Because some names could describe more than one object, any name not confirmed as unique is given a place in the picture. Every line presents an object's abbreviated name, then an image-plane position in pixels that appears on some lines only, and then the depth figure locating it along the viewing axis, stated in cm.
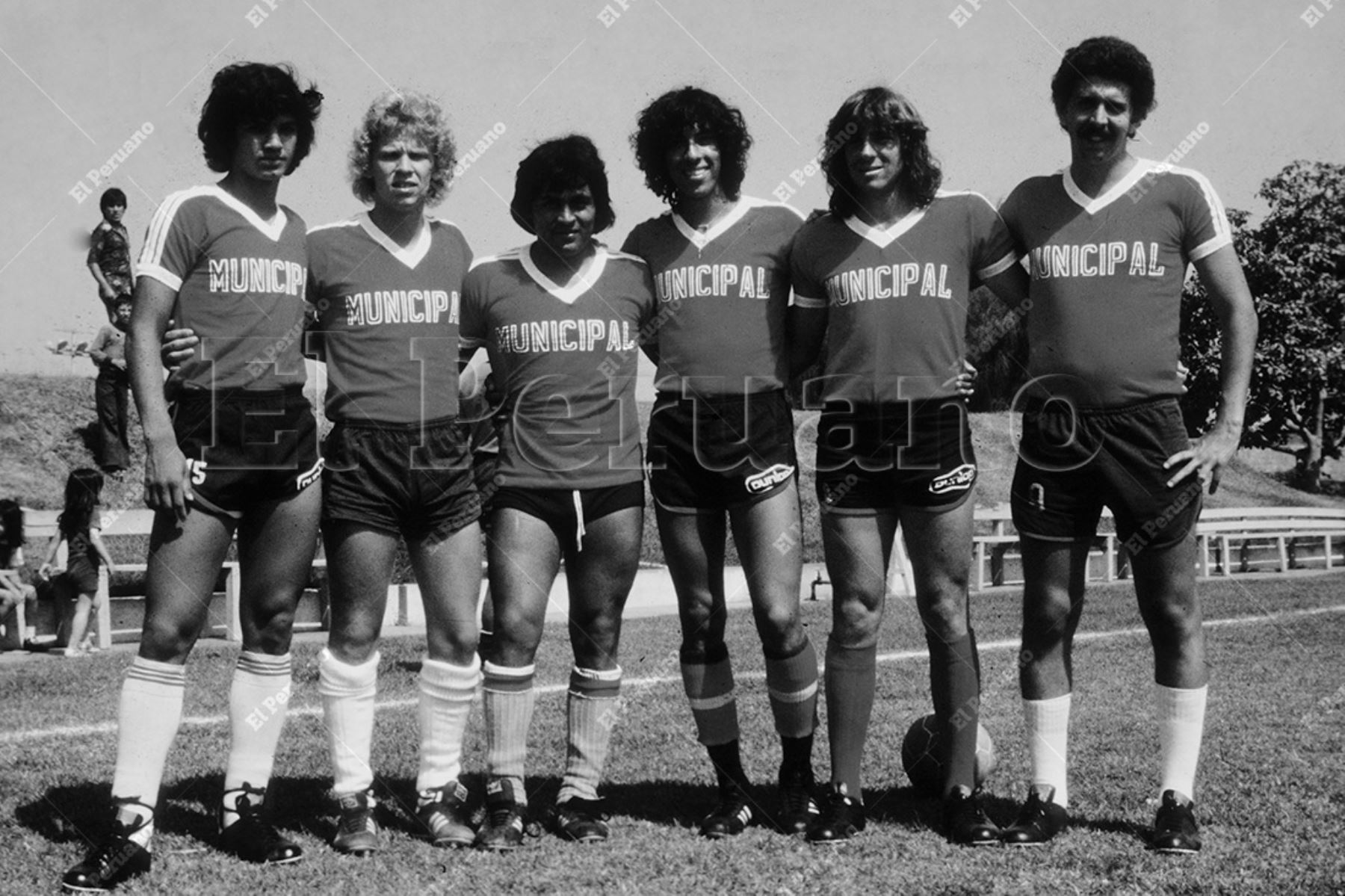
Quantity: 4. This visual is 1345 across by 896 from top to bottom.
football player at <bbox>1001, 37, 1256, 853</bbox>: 433
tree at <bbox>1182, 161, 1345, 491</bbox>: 3731
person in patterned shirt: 1225
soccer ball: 497
